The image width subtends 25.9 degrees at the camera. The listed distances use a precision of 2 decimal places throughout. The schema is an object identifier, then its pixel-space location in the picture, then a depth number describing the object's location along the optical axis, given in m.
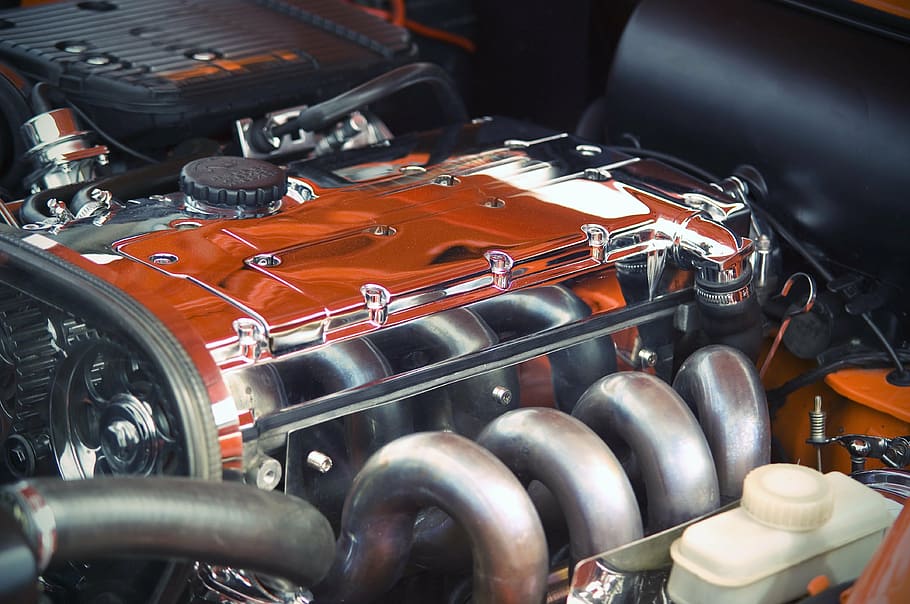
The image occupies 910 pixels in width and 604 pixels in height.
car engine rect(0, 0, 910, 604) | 1.13
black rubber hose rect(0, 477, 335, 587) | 1.00
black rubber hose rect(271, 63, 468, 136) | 1.49
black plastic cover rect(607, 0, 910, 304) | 1.40
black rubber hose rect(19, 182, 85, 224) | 1.31
